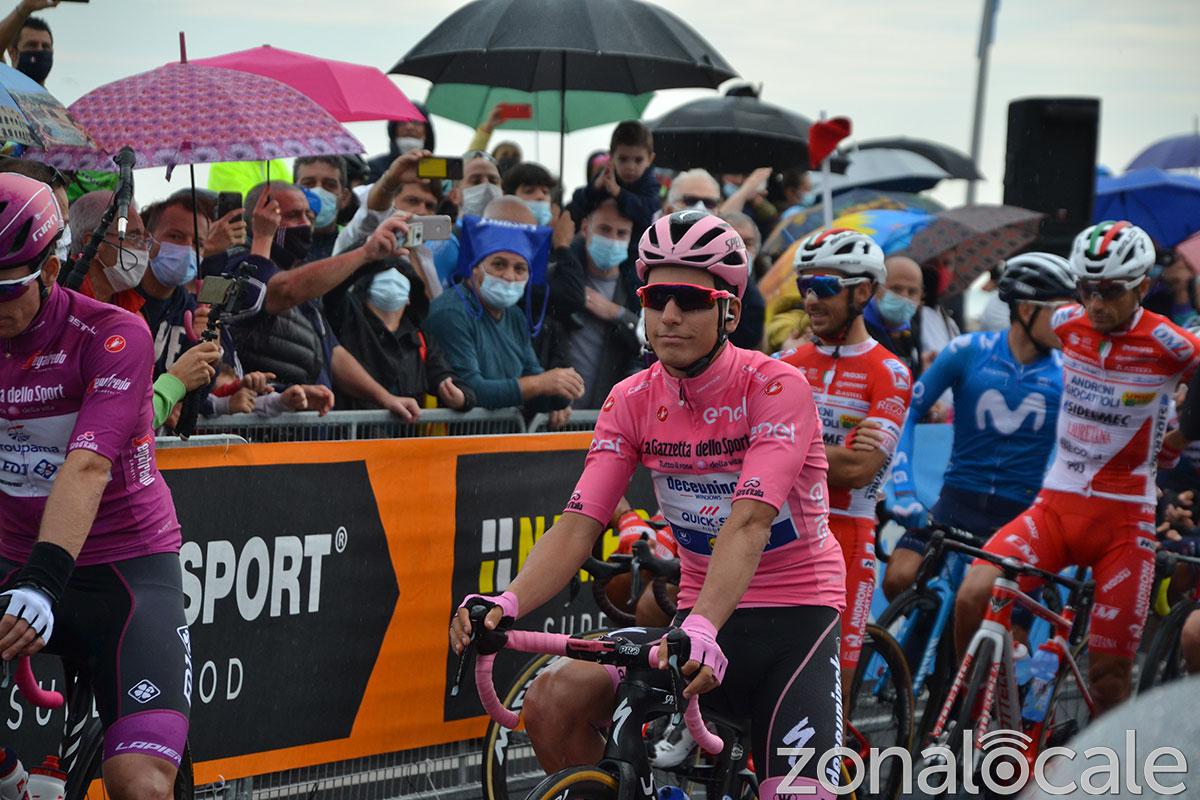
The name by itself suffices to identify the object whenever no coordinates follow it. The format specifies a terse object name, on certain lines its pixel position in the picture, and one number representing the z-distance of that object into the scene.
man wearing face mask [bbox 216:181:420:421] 14.09
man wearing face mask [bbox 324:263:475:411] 15.50
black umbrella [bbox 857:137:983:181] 38.91
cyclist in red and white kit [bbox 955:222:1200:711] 14.62
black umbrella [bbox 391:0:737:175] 18.72
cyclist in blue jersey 16.27
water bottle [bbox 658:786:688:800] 8.80
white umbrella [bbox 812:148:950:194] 33.81
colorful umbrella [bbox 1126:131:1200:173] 41.62
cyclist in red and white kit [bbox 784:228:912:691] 13.19
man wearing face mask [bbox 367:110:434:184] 21.20
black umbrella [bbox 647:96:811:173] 26.09
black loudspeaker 27.16
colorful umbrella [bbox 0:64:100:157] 11.53
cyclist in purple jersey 8.58
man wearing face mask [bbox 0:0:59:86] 16.78
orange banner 12.71
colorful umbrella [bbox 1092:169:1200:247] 32.47
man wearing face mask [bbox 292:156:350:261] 17.16
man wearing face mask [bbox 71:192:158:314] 12.46
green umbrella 22.91
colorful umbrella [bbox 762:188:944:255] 26.34
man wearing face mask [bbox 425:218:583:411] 15.70
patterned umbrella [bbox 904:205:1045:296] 23.20
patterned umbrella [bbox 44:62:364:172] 13.05
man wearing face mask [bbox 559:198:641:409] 17.70
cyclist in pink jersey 8.91
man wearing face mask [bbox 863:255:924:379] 19.06
